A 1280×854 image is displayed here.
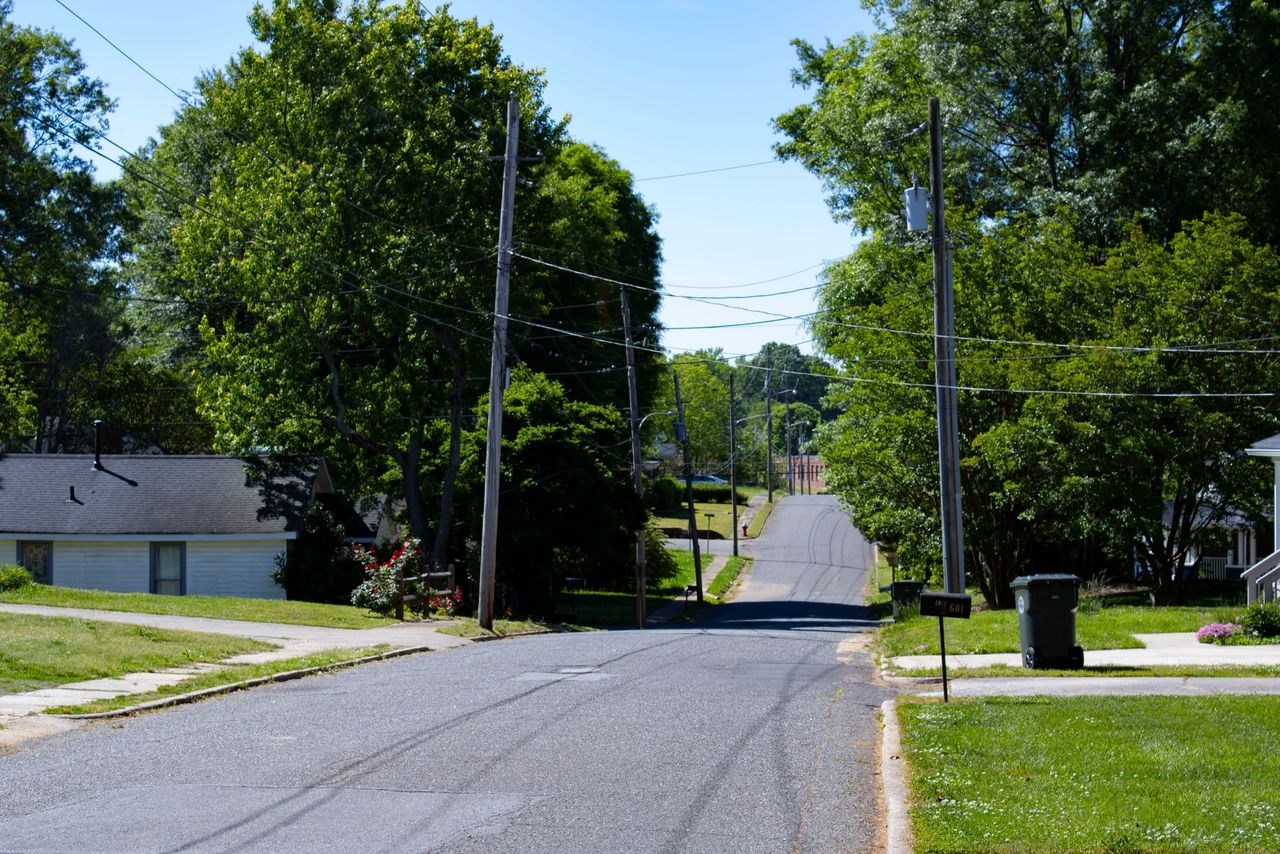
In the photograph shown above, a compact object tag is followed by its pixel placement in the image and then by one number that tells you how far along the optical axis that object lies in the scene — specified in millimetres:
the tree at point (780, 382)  173250
